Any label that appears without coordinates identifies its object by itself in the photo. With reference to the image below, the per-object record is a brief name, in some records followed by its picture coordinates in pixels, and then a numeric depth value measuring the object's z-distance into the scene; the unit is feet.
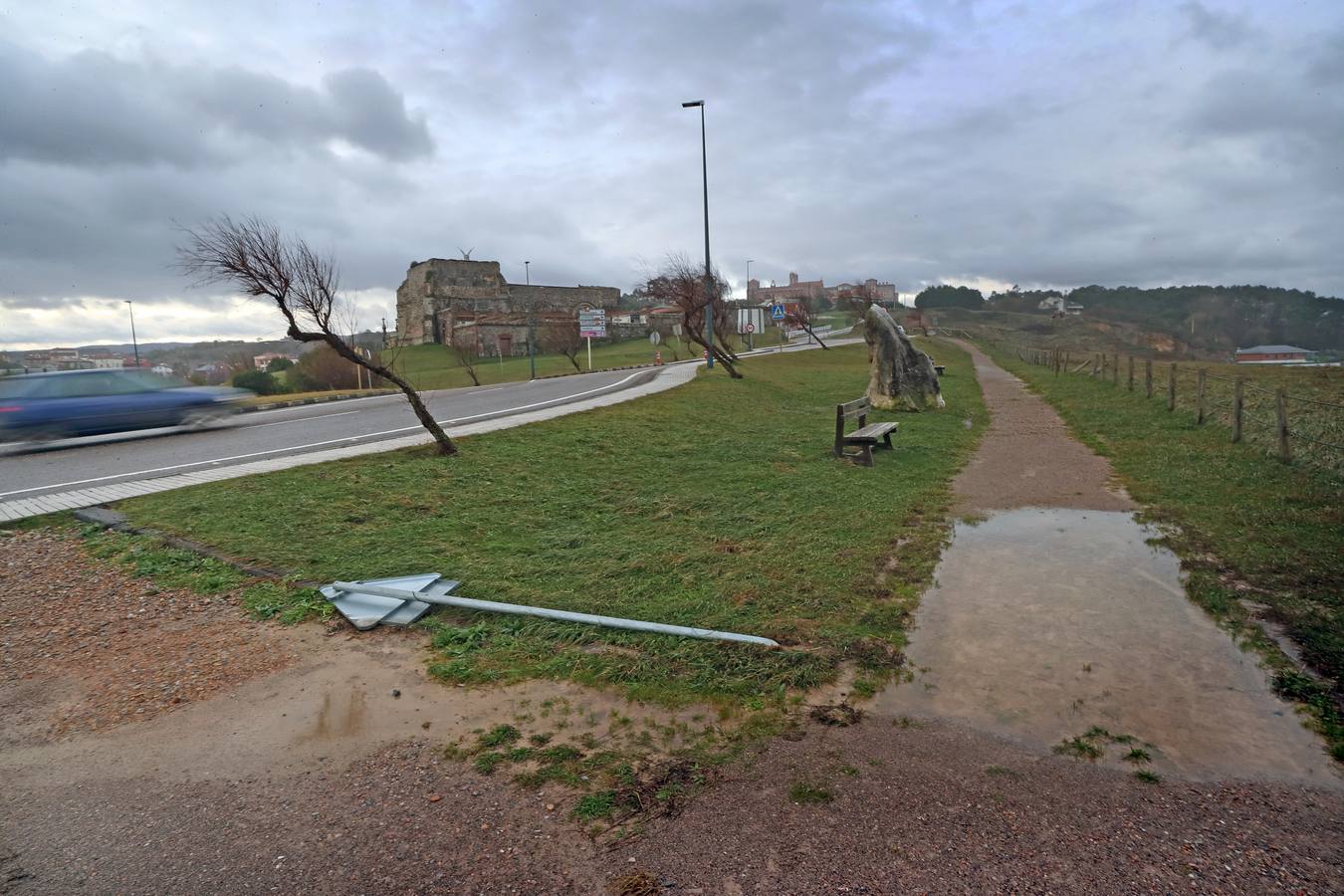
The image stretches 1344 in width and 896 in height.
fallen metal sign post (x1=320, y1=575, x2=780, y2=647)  14.71
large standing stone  56.34
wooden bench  34.35
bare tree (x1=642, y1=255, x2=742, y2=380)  81.47
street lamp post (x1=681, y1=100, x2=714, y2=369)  80.33
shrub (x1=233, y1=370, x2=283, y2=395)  123.65
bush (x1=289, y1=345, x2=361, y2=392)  131.23
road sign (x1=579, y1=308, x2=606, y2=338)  132.67
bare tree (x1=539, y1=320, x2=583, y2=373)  164.66
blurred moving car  38.19
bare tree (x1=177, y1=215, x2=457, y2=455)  28.14
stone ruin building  215.31
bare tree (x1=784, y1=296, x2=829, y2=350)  170.30
